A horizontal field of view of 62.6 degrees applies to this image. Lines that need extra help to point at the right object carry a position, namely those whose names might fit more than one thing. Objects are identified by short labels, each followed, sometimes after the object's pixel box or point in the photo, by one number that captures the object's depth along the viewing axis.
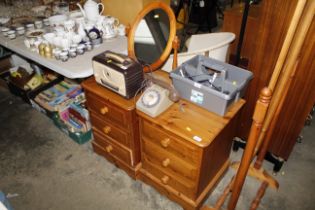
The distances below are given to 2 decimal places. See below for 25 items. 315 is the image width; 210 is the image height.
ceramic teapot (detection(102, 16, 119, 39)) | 1.89
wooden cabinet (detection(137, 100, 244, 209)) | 1.23
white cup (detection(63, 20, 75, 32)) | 1.82
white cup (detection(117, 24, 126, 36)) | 1.97
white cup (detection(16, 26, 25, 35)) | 2.02
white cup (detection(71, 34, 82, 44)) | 1.75
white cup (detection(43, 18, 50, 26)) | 2.12
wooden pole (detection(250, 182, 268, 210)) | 1.50
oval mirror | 1.49
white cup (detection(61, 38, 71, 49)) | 1.70
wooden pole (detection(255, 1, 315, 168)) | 1.02
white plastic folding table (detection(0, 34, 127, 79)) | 1.54
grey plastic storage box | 1.24
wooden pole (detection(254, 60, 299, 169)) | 1.29
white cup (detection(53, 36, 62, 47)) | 1.73
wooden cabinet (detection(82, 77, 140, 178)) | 1.43
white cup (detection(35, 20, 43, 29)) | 2.07
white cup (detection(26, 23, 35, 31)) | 2.07
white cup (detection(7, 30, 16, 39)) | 1.96
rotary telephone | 1.30
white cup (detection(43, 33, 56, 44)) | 1.78
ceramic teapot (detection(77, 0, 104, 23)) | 1.95
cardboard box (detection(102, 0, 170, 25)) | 1.85
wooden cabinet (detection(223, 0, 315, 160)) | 1.31
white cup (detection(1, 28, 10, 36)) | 1.99
